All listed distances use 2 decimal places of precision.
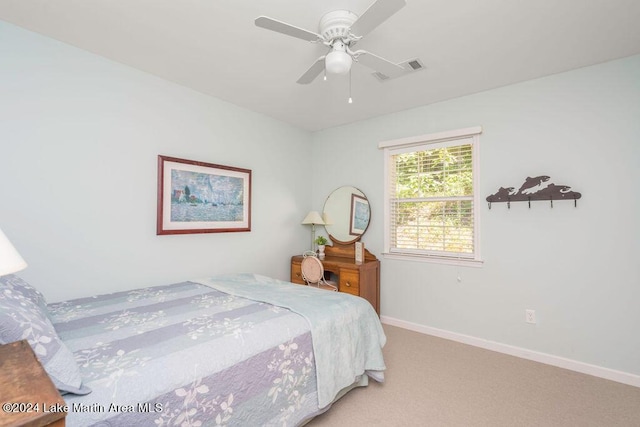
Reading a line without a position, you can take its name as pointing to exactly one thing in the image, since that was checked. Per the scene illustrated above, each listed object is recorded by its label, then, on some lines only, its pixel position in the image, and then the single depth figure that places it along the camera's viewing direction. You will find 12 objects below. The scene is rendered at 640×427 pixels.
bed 1.13
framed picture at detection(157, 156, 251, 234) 2.78
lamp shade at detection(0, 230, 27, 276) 0.78
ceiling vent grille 2.35
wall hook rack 2.56
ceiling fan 1.45
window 3.10
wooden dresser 3.26
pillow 1.06
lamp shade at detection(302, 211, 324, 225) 4.01
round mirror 3.84
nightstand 0.70
